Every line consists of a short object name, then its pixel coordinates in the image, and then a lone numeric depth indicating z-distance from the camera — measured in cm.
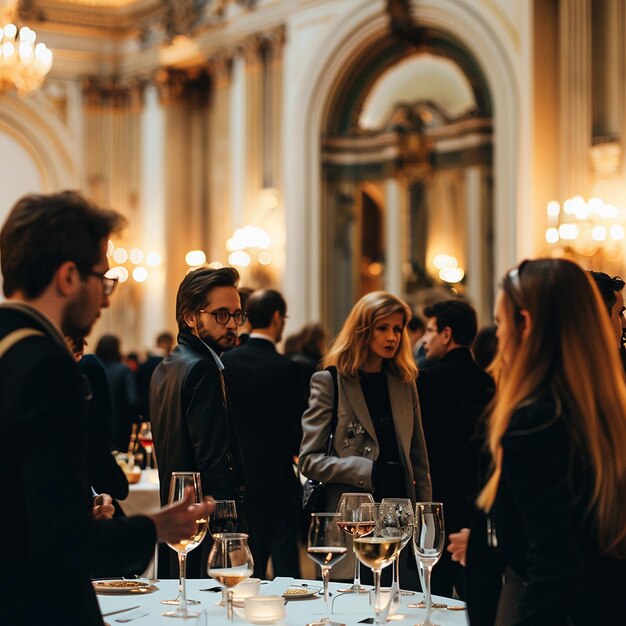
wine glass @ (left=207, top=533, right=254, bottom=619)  263
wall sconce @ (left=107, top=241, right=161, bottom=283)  1625
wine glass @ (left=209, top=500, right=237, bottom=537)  295
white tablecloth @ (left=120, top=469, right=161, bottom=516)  639
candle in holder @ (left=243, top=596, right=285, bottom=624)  280
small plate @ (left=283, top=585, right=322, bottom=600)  314
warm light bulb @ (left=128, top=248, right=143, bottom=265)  1630
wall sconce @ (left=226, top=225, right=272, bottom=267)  1388
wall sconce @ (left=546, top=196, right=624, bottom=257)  945
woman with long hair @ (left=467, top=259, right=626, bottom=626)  225
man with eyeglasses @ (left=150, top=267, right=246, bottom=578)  417
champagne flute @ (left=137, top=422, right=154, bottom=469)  676
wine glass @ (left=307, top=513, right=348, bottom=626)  281
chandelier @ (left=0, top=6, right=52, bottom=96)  1112
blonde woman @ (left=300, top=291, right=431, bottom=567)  448
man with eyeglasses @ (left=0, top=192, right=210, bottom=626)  215
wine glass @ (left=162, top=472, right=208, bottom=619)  291
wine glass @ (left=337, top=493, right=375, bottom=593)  280
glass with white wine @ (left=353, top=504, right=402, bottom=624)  272
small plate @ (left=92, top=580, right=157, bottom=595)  320
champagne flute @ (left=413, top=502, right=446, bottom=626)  279
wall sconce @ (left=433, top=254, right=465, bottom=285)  1243
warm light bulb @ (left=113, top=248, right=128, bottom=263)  1631
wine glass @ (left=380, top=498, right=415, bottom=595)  282
